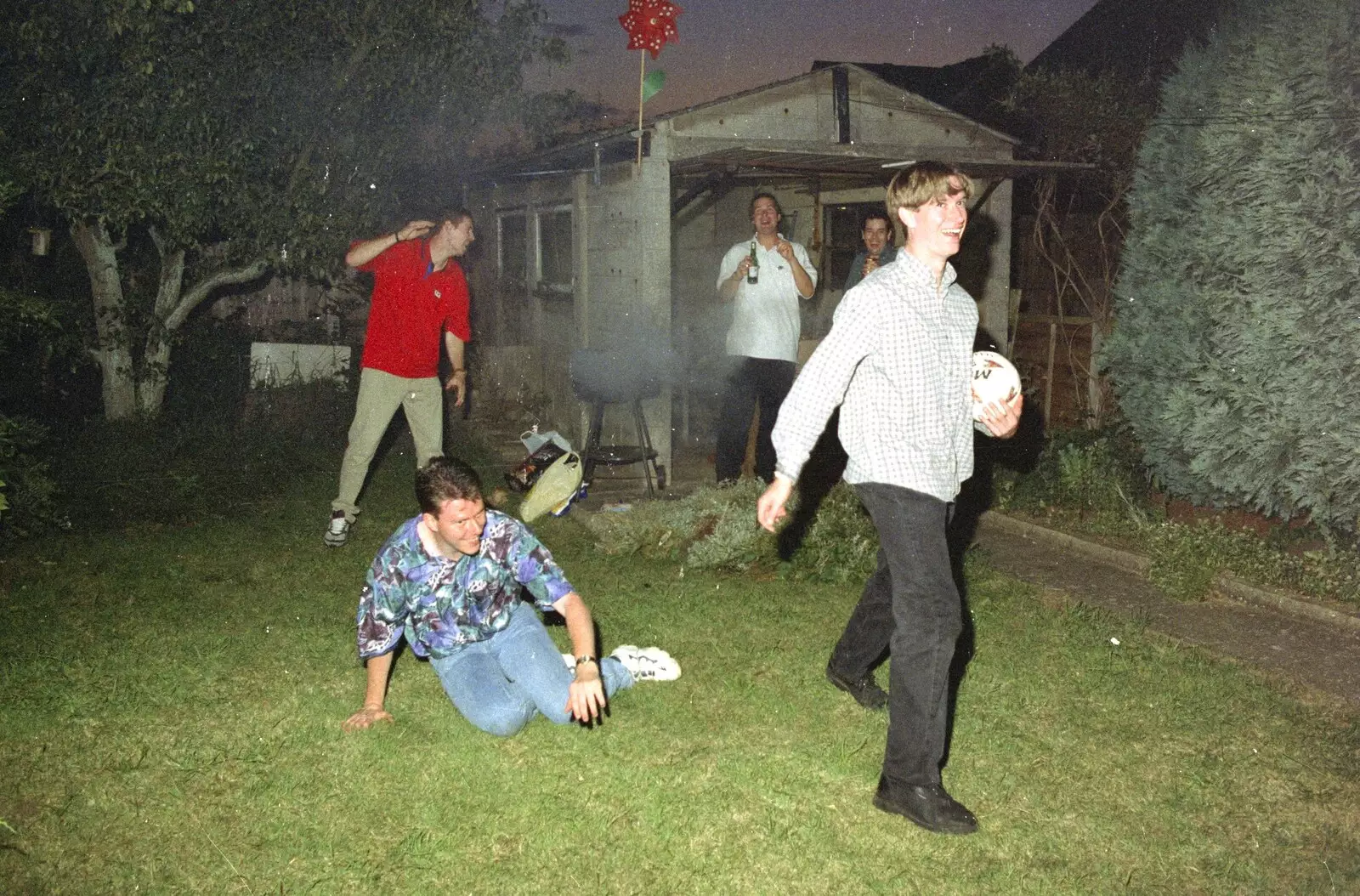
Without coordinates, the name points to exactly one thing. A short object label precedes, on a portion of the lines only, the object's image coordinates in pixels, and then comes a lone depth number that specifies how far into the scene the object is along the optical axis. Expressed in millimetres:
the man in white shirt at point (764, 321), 8195
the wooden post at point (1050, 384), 11039
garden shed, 9445
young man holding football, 3861
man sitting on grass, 4344
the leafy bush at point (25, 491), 7430
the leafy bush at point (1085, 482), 8430
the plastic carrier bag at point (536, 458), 9266
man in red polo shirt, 7305
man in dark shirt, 8039
